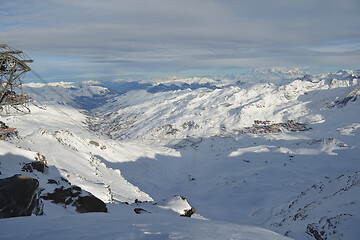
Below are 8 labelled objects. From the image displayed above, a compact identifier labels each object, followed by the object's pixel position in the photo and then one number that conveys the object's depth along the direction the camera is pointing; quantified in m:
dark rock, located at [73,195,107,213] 19.33
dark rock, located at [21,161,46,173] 27.89
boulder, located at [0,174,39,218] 12.27
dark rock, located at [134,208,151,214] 21.47
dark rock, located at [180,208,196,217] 28.98
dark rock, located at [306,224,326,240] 20.36
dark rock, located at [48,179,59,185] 24.21
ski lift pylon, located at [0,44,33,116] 23.81
